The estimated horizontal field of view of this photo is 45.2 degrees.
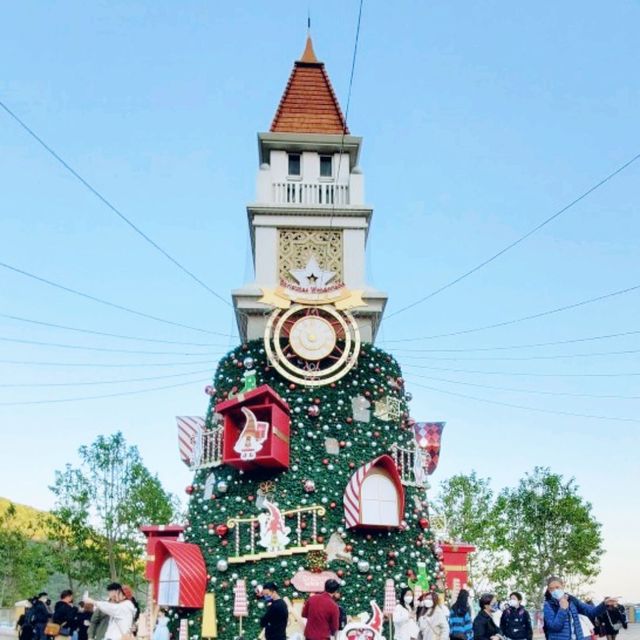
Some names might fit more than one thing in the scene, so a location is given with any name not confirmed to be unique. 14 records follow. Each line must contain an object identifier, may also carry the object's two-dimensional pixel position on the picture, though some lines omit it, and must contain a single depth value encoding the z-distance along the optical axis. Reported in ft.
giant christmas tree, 58.54
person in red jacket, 29.35
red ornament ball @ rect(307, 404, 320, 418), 62.95
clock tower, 65.77
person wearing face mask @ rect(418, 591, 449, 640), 38.19
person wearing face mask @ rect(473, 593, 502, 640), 30.71
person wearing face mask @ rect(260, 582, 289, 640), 30.40
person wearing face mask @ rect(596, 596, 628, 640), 46.50
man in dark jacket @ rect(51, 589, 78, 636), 42.70
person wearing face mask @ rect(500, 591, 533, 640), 36.78
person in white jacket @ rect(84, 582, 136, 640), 29.84
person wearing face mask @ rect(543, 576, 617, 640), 29.04
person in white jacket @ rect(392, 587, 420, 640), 44.60
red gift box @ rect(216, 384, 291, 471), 58.75
